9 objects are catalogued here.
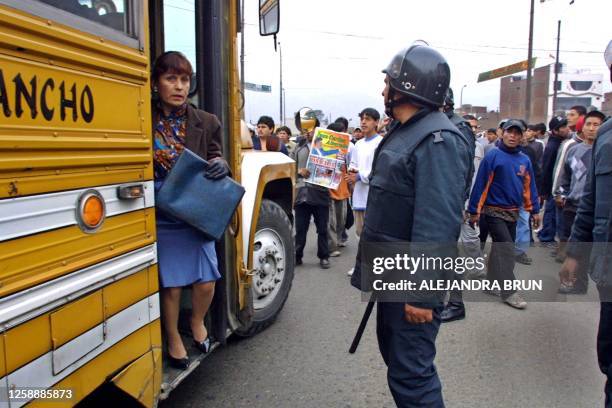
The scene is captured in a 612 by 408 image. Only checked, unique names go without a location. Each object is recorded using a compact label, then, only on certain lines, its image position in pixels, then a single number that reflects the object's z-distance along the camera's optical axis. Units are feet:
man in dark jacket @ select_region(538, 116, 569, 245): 22.86
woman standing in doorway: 7.77
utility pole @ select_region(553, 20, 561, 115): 112.80
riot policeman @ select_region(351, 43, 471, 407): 6.42
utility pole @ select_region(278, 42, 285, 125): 122.21
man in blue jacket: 14.71
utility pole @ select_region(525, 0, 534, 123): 67.87
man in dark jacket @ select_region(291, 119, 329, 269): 18.79
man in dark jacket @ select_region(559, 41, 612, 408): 7.63
